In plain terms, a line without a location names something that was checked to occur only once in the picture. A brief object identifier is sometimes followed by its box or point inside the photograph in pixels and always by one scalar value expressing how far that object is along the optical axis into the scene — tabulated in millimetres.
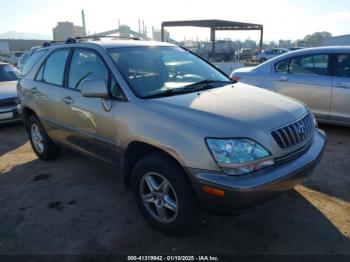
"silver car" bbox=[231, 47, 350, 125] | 5746
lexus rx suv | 2596
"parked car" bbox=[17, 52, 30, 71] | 14362
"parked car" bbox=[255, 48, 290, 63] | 33875
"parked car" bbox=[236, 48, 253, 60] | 40531
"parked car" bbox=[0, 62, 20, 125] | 7406
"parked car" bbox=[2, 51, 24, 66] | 31119
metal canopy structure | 30797
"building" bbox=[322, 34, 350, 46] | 48822
